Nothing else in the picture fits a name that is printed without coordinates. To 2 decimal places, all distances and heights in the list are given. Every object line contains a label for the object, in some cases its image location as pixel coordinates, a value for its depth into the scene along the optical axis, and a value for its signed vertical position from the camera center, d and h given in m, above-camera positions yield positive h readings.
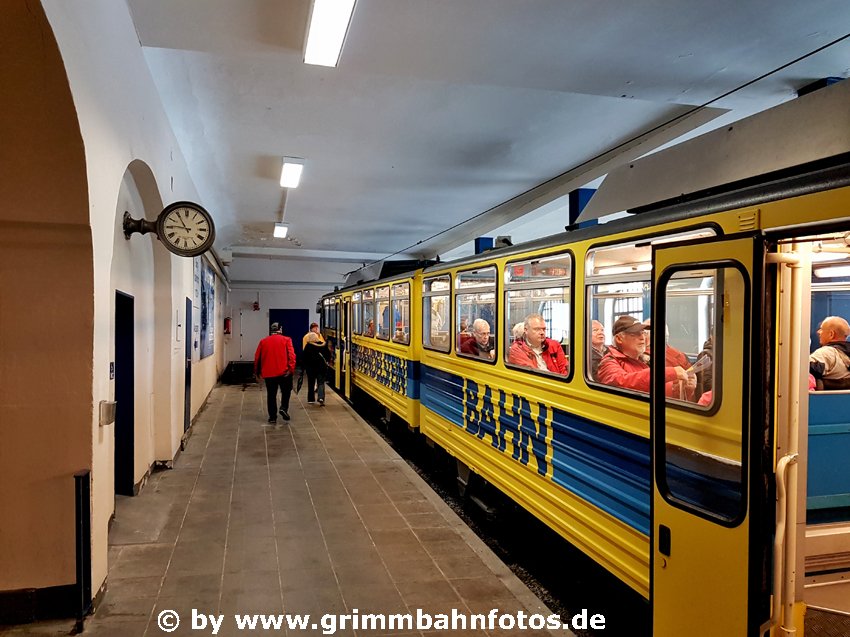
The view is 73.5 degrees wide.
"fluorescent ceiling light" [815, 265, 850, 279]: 3.11 +0.25
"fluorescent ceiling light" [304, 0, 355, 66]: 3.17 +1.72
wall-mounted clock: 4.44 +0.71
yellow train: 2.10 -0.39
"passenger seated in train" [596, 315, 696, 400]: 3.01 -0.24
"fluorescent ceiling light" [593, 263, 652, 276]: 2.94 +0.26
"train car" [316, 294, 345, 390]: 12.85 -0.26
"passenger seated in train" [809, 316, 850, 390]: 3.28 -0.24
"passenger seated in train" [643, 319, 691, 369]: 2.55 -0.19
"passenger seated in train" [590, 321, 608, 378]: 3.31 -0.16
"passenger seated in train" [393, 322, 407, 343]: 7.31 -0.23
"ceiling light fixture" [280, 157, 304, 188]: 6.91 +1.85
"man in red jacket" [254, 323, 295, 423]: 8.85 -0.72
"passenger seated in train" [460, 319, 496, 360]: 4.78 -0.23
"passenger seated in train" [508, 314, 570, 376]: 3.92 -0.24
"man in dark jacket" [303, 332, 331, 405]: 10.48 -0.85
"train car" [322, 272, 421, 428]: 6.89 -0.39
